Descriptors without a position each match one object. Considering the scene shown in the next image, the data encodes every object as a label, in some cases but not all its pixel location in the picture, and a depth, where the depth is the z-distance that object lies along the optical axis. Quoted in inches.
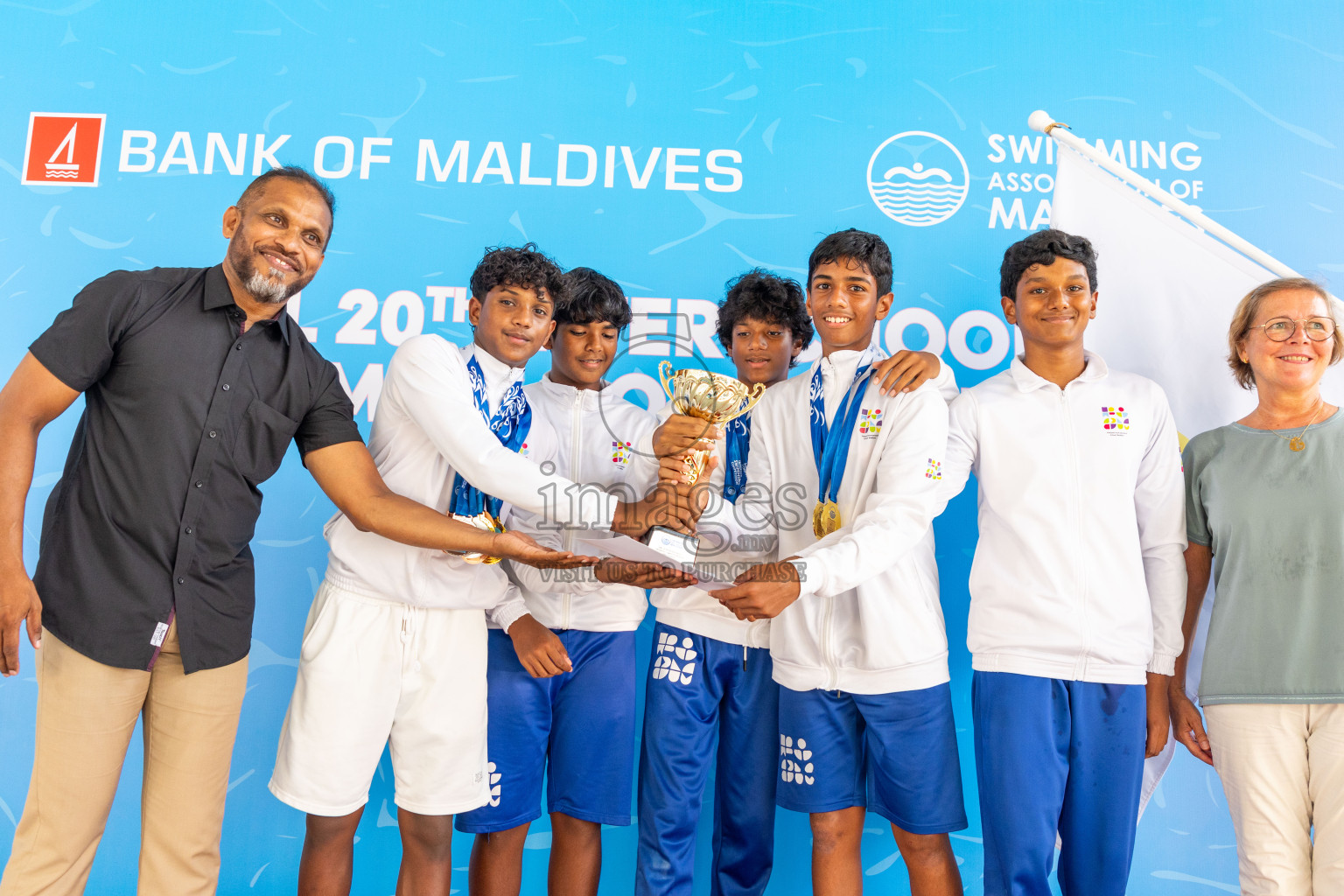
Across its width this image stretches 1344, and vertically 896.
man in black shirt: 77.3
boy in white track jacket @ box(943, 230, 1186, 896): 90.1
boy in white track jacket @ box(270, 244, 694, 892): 87.3
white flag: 112.6
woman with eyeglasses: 85.9
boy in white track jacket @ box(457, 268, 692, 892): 98.2
